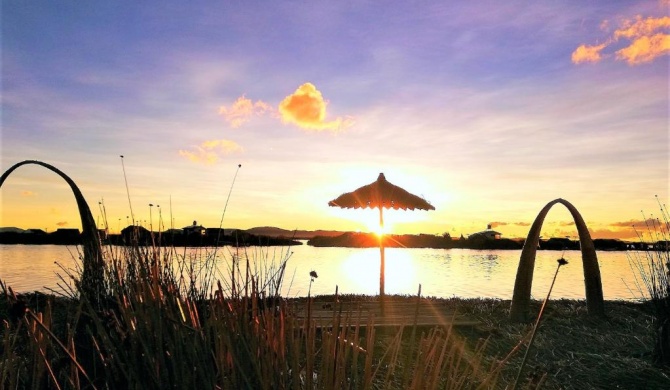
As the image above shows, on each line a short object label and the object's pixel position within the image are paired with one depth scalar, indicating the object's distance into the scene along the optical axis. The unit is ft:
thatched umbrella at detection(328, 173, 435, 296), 30.94
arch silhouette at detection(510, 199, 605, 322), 27.07
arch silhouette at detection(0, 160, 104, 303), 16.14
